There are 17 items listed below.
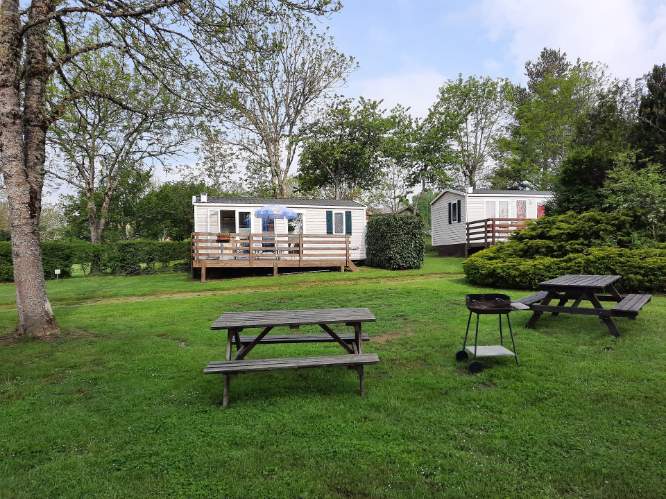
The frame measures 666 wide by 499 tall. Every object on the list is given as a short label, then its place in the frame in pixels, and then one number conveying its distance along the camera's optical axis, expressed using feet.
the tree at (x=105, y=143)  69.15
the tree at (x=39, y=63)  19.54
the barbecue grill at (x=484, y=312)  13.78
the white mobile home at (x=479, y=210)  62.44
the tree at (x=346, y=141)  84.89
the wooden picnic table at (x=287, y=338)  11.11
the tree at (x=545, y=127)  101.04
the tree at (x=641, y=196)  32.78
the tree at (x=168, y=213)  103.09
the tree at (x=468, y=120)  94.43
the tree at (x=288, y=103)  75.92
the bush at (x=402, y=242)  50.57
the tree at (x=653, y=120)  40.32
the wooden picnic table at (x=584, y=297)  16.55
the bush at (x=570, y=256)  28.12
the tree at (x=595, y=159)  41.06
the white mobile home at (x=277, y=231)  49.75
